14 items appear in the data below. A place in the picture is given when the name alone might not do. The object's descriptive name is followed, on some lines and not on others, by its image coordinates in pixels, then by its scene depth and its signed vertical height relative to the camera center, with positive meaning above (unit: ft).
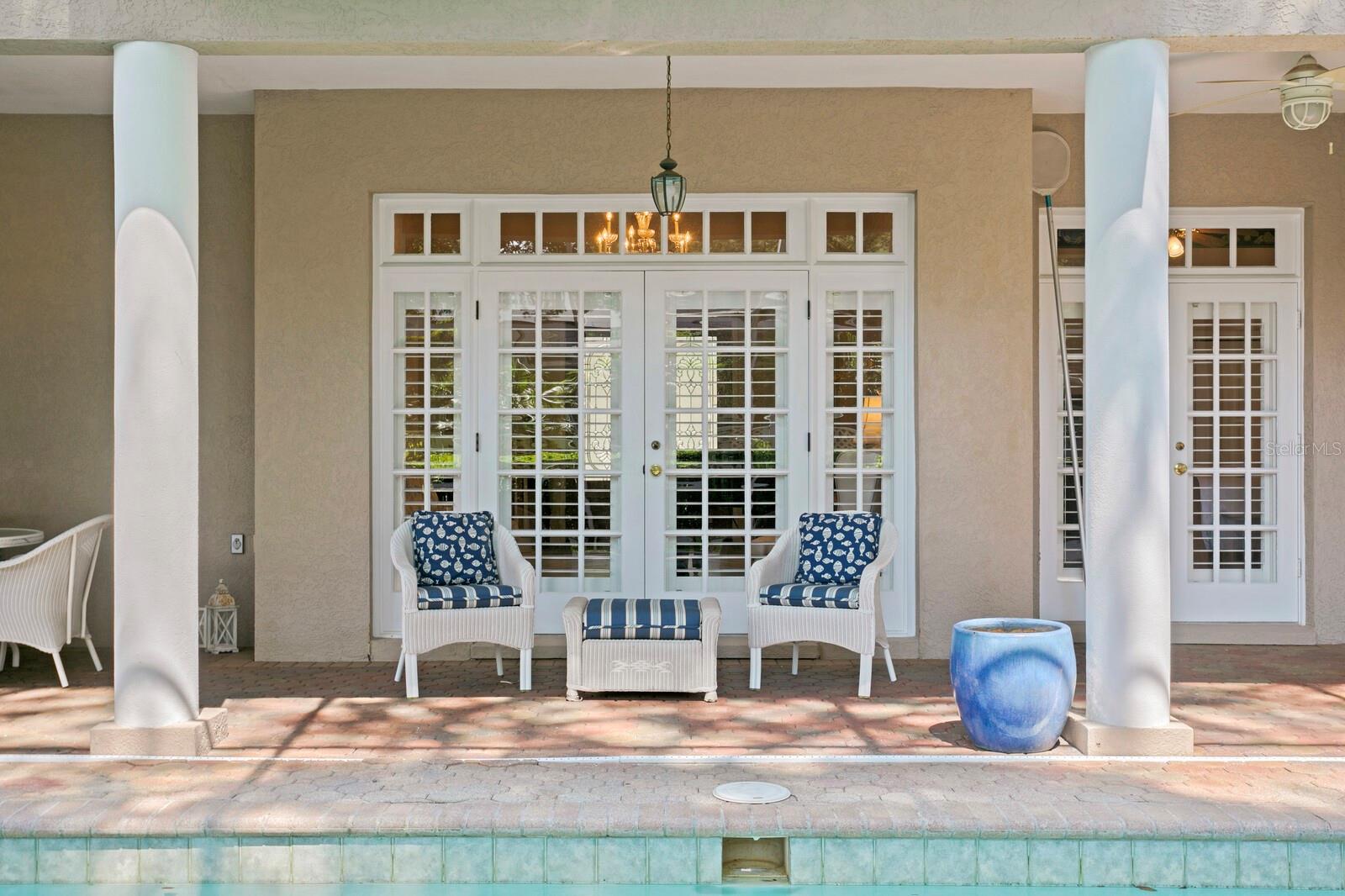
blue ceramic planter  16.25 -2.97
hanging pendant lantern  20.52 +4.18
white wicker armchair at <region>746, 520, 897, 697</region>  20.45 -2.73
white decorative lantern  24.34 -3.21
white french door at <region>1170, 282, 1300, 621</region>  25.55 +0.03
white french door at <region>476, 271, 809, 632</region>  24.11 +0.41
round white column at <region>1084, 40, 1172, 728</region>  16.24 +0.99
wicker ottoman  19.70 -3.06
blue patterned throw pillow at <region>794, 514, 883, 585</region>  21.62 -1.62
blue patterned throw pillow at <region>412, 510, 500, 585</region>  21.58 -1.64
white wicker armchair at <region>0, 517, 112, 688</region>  20.67 -2.28
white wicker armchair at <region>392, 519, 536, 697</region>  20.25 -2.73
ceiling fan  19.60 +5.49
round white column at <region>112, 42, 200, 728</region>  16.22 +0.95
